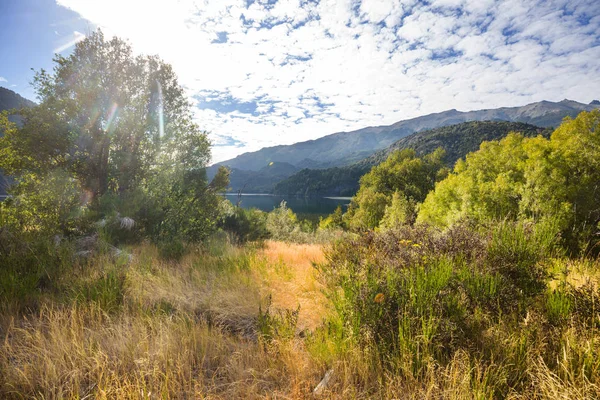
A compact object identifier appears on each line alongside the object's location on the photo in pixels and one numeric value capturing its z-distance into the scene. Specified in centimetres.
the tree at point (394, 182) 3859
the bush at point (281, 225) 2941
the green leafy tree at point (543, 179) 1245
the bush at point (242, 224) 1938
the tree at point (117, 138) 1221
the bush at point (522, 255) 361
